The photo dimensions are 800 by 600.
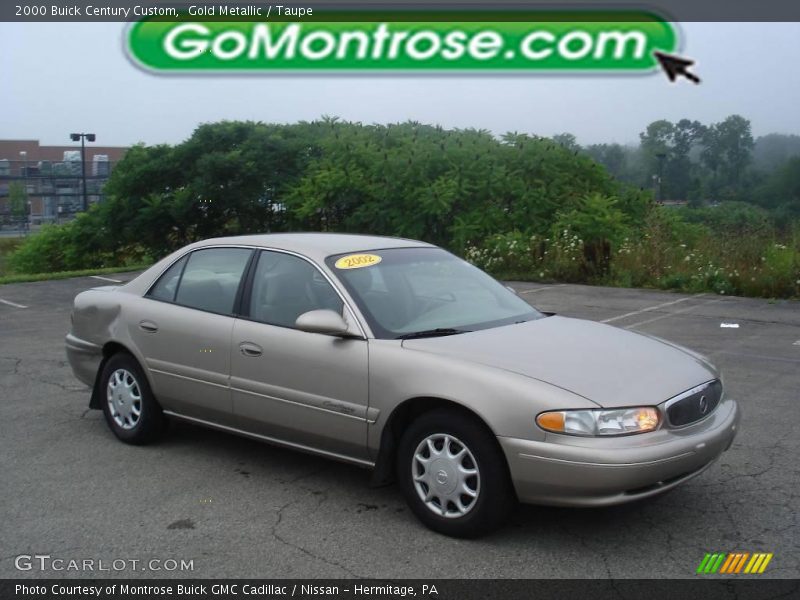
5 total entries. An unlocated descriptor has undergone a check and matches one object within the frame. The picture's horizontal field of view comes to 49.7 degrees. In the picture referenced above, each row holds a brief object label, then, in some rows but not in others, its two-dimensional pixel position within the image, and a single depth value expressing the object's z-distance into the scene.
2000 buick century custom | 4.08
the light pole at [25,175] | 63.75
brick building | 53.19
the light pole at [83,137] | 40.47
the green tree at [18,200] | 65.44
